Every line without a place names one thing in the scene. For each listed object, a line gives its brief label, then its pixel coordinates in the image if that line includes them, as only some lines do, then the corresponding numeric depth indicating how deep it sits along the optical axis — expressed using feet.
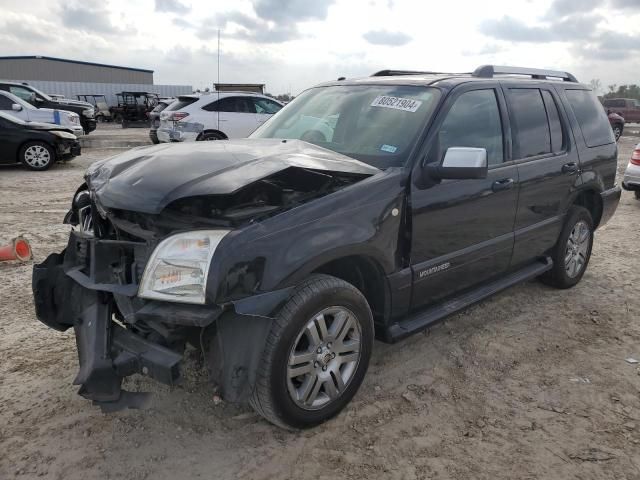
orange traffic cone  17.28
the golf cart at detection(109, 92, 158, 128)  99.40
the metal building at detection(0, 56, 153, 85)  180.96
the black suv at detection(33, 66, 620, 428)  8.04
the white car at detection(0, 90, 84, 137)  45.55
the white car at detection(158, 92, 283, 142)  42.24
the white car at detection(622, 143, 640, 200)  29.68
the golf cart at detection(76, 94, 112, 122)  106.42
